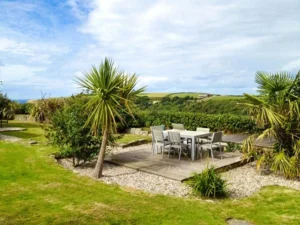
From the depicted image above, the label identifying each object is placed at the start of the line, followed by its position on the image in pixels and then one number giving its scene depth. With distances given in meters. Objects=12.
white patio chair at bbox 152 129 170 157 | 7.65
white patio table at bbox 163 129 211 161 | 7.41
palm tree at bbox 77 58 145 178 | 5.80
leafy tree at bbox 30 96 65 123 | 17.74
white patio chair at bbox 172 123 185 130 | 9.43
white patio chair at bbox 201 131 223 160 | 7.43
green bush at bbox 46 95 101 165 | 6.68
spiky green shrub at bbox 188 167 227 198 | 4.82
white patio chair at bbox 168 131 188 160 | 7.37
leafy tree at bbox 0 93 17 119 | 15.97
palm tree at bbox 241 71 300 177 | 6.13
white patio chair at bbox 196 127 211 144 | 8.13
